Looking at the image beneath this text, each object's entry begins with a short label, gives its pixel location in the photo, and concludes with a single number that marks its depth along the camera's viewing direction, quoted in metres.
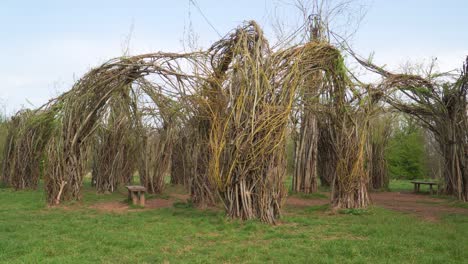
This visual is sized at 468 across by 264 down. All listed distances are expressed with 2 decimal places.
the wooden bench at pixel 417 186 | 13.96
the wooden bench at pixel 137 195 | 10.02
